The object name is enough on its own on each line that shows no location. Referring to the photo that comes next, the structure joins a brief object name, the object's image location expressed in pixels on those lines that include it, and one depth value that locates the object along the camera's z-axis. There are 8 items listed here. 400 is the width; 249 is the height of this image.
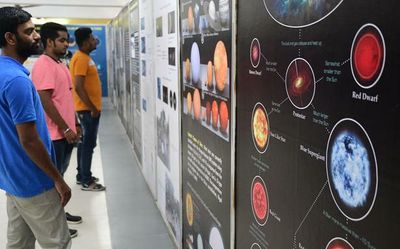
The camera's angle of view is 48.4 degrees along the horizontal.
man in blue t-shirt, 2.02
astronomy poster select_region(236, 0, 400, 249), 0.94
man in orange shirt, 4.36
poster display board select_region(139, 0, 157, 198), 4.05
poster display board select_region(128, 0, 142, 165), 5.12
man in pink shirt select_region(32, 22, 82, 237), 3.19
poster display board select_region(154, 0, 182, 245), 3.04
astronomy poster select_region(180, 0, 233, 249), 2.01
